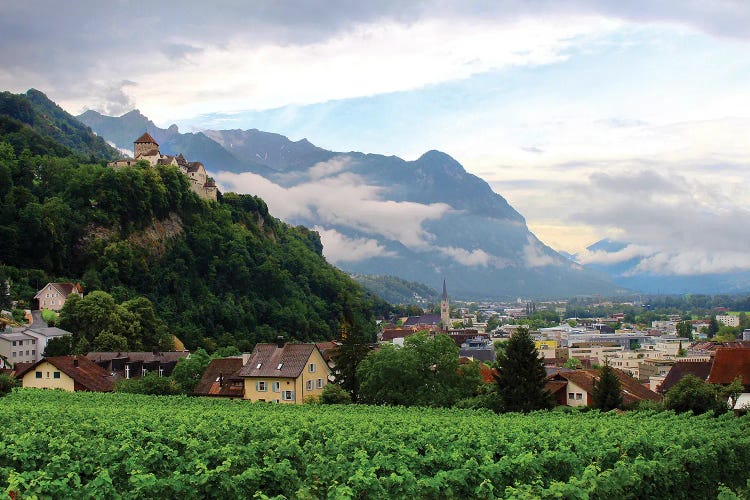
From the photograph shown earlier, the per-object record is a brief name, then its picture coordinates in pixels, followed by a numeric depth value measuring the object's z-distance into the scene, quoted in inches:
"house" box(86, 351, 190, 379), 3272.6
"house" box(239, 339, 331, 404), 2393.0
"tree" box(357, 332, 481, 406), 2087.8
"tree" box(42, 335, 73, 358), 3523.6
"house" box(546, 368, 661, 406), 2253.9
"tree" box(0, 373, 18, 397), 2460.6
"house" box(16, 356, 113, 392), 2628.0
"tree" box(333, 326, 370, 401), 2443.4
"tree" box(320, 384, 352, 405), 2190.0
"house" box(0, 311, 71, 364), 3538.4
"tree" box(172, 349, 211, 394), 2570.9
